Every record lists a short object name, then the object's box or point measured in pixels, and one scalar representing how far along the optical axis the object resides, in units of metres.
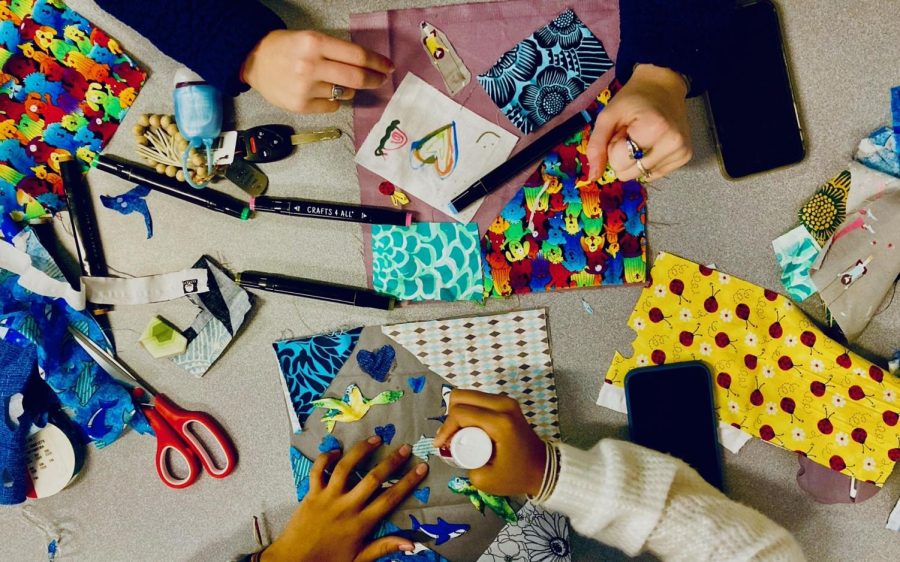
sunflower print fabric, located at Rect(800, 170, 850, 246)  0.77
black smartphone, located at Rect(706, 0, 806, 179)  0.76
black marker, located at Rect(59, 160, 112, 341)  0.78
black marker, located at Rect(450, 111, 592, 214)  0.77
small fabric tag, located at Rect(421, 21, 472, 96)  0.78
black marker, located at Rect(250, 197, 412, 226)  0.78
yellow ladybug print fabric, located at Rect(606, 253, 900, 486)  0.76
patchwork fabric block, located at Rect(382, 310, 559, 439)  0.80
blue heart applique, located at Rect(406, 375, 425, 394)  0.80
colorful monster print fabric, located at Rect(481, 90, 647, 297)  0.78
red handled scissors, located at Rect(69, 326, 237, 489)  0.81
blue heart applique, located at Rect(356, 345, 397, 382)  0.80
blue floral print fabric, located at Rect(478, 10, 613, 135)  0.77
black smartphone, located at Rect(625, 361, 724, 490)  0.78
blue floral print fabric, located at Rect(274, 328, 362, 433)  0.80
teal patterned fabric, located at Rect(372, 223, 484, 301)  0.79
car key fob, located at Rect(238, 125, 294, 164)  0.77
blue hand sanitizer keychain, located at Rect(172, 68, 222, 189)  0.75
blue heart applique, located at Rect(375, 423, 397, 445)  0.81
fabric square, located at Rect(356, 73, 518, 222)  0.78
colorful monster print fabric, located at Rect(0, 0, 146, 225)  0.77
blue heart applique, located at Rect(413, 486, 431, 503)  0.80
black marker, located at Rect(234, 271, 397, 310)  0.79
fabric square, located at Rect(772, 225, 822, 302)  0.77
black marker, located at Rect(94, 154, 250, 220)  0.78
